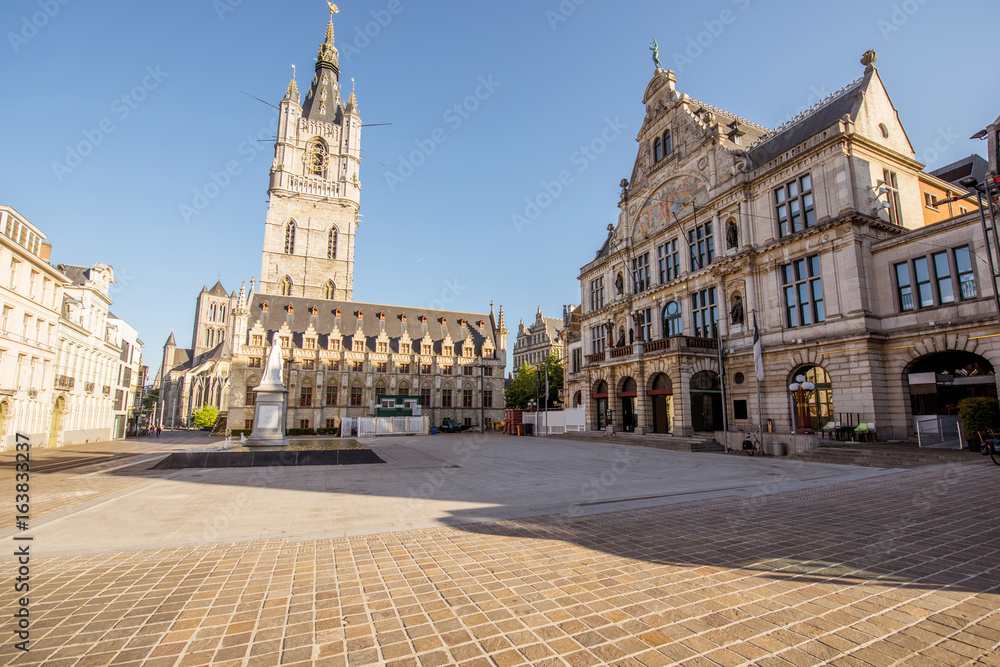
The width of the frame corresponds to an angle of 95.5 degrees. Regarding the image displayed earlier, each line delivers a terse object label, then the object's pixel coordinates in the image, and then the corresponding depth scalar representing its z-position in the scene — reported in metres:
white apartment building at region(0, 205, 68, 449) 25.70
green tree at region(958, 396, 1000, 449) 16.67
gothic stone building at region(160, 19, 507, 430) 59.97
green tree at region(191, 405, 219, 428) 85.88
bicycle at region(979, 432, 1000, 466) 13.54
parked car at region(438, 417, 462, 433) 57.44
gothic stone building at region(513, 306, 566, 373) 89.44
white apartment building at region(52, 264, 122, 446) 32.44
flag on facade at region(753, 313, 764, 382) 22.43
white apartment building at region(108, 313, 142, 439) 45.50
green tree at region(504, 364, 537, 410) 70.00
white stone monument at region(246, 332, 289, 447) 24.69
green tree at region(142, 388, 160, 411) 100.19
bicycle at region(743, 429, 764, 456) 21.25
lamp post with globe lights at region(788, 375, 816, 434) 25.22
